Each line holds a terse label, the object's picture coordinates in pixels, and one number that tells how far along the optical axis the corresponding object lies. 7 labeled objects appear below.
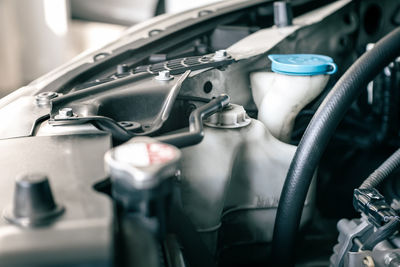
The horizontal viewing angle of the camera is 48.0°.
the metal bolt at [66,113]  0.67
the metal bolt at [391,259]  0.62
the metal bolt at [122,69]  0.91
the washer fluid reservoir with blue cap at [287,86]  0.82
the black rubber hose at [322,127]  0.71
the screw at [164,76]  0.78
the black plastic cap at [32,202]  0.41
